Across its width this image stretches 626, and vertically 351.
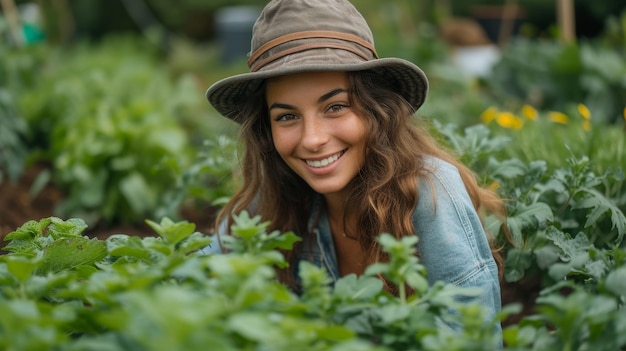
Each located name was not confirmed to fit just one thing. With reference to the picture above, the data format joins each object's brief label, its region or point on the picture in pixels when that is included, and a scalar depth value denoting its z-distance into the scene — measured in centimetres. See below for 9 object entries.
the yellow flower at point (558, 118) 427
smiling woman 226
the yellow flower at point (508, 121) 394
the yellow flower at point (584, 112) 406
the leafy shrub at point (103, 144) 416
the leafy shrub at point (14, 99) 459
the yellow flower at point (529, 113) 449
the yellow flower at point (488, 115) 451
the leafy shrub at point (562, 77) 516
